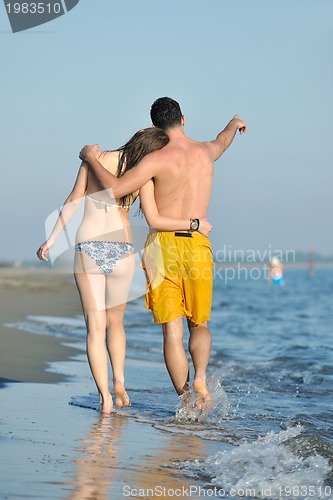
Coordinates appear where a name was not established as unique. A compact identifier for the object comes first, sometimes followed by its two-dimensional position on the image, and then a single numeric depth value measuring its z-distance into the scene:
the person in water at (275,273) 99.06
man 11.69
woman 11.66
